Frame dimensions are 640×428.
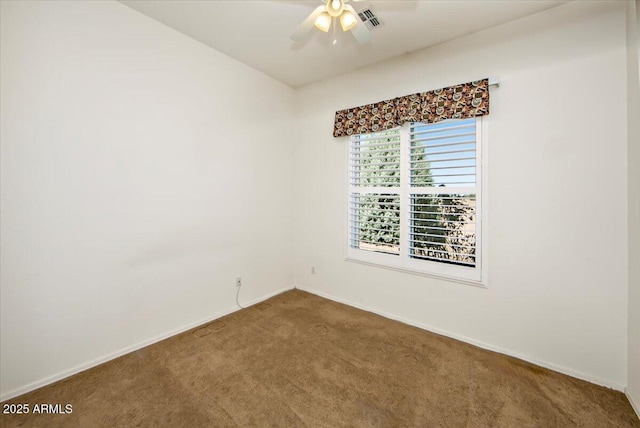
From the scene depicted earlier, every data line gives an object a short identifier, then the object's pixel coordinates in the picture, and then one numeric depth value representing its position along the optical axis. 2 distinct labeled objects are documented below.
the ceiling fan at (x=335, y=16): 1.67
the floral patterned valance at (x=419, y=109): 2.27
